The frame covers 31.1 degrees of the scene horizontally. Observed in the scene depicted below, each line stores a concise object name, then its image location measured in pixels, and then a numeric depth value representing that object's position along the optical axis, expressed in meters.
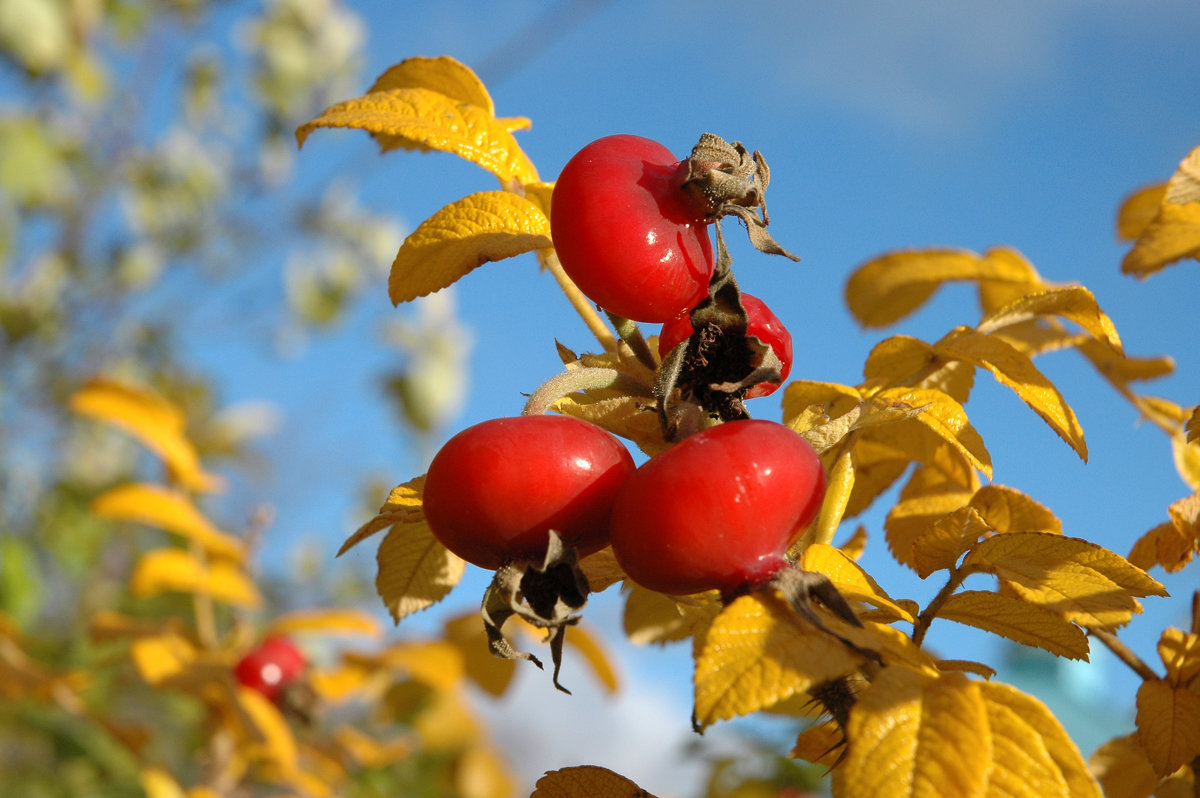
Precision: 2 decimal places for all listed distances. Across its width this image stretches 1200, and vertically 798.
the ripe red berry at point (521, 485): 0.24
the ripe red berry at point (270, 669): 0.49
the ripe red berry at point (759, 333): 0.26
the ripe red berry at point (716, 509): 0.23
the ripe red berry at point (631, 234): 0.25
